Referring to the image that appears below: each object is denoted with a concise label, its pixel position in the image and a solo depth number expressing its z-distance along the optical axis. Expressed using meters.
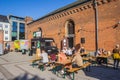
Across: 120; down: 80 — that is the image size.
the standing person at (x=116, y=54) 5.27
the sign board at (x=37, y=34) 15.39
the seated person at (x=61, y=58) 4.83
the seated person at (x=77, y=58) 4.39
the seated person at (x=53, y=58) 6.59
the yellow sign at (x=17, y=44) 17.80
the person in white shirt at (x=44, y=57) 5.70
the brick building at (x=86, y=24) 7.89
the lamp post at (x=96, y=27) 8.76
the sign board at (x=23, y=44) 16.68
